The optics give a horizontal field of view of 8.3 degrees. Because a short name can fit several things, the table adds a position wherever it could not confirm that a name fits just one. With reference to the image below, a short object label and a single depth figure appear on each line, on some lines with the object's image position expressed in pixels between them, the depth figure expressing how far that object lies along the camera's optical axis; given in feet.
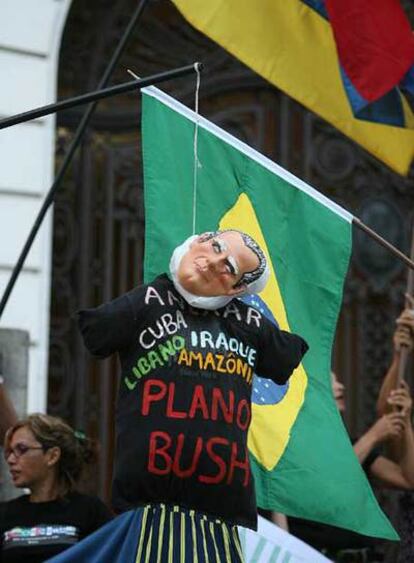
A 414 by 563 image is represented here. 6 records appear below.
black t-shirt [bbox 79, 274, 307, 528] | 26.92
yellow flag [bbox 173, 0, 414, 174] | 37.53
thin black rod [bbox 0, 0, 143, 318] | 33.55
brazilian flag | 32.35
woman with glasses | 34.73
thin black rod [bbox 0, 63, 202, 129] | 27.21
